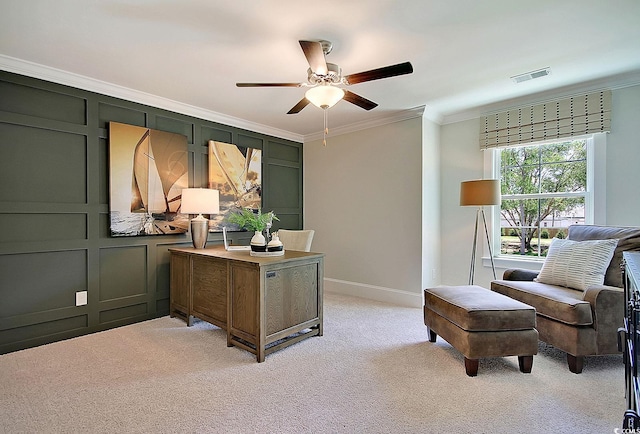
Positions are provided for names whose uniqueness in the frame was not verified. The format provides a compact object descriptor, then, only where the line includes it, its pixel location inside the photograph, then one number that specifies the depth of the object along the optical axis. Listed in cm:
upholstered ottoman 216
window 339
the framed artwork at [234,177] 400
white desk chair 351
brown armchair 217
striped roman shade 315
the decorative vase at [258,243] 284
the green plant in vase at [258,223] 285
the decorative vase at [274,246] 283
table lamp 334
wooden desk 249
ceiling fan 203
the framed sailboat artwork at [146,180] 317
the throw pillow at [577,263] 249
